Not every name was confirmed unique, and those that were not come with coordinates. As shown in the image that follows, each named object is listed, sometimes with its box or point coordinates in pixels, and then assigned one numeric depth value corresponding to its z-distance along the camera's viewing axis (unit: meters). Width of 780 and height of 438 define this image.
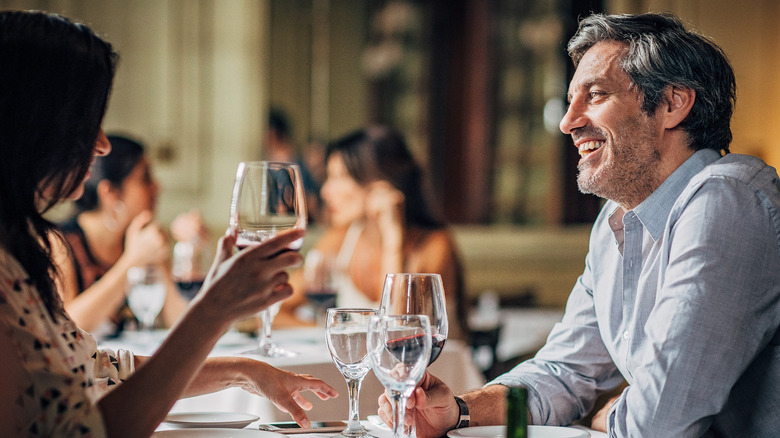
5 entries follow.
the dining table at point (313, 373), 1.80
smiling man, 1.22
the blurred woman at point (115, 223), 3.15
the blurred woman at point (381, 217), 3.80
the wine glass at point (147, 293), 2.51
